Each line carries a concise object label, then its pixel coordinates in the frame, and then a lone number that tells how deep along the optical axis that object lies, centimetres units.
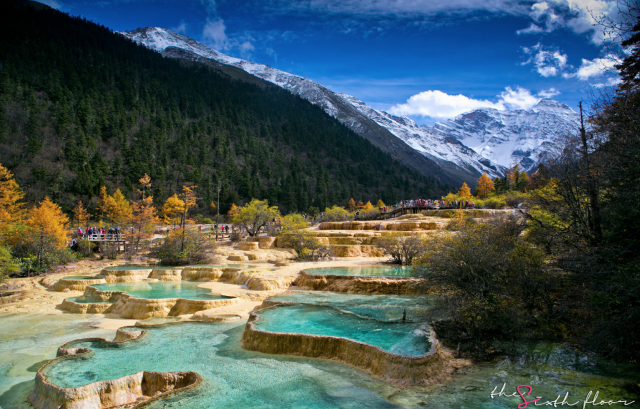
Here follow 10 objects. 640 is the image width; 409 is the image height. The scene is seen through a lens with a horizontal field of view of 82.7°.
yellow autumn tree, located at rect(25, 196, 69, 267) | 2558
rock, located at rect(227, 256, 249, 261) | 2994
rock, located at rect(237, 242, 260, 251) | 3366
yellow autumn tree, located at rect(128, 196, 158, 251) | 3419
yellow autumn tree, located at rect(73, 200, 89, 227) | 4435
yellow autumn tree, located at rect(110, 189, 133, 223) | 4759
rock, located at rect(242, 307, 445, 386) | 813
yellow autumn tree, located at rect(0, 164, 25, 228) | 2441
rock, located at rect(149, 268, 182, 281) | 2342
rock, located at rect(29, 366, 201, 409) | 726
